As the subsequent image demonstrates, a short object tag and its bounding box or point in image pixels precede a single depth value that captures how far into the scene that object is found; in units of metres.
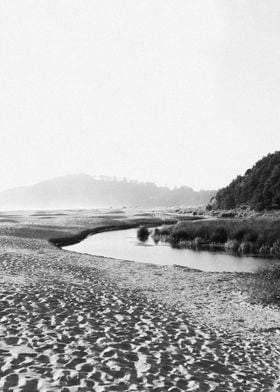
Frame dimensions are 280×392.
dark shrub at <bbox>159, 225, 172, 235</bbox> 51.97
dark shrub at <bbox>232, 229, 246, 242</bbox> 41.47
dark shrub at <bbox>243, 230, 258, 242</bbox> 39.56
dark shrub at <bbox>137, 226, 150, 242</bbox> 54.00
